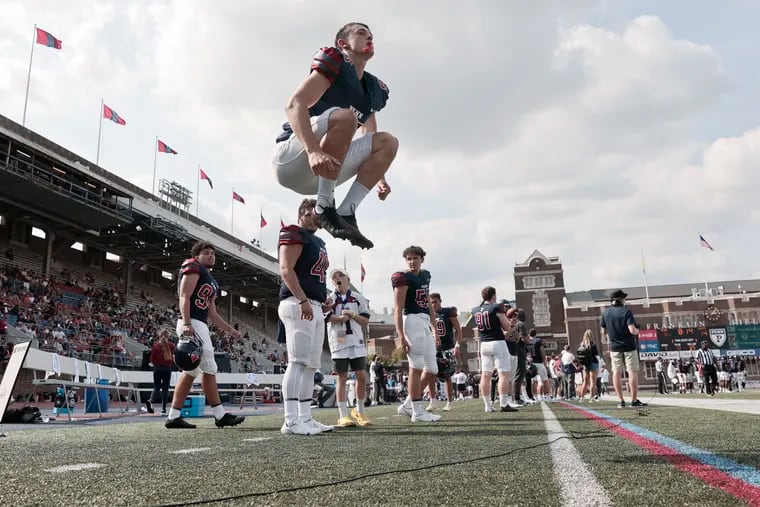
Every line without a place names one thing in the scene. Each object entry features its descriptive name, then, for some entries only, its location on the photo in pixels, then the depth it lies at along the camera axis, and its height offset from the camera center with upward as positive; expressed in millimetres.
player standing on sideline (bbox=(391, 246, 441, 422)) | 7320 +682
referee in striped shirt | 19938 -176
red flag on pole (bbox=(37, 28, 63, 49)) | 25656 +15676
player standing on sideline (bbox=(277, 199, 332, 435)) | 5184 +556
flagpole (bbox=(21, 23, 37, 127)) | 26062 +14438
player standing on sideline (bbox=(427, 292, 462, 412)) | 10289 +877
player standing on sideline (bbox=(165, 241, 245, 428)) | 6480 +557
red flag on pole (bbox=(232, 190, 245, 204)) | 39591 +12676
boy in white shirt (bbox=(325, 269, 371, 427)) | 7348 +372
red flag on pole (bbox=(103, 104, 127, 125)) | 30405 +14399
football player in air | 2824 +1291
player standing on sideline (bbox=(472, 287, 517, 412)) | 8977 +509
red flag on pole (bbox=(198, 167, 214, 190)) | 39688 +14207
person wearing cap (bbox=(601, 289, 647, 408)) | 9164 +431
